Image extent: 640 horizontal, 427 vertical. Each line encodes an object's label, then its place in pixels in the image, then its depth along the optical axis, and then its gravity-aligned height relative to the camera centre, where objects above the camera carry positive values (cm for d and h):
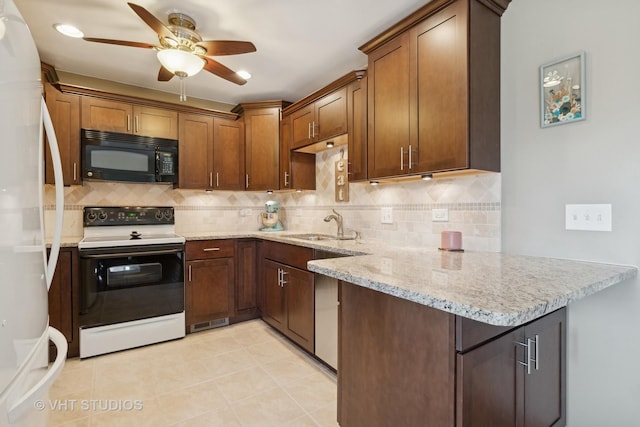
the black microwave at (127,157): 266 +49
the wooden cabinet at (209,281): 282 -68
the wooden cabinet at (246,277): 307 -69
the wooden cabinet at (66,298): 231 -67
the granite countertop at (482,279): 82 -25
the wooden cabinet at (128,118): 269 +86
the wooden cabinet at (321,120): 250 +81
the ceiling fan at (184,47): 190 +106
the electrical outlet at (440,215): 203 -3
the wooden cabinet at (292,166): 322 +47
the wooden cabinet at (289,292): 234 -70
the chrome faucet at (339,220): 280 -9
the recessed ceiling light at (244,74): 274 +124
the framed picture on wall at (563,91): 142 +58
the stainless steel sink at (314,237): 292 -26
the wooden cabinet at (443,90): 159 +68
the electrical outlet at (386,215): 244 -5
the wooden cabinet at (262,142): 330 +74
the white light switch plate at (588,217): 135 -3
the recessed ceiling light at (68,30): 204 +123
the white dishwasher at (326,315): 206 -73
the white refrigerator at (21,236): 62 -6
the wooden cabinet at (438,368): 96 -58
